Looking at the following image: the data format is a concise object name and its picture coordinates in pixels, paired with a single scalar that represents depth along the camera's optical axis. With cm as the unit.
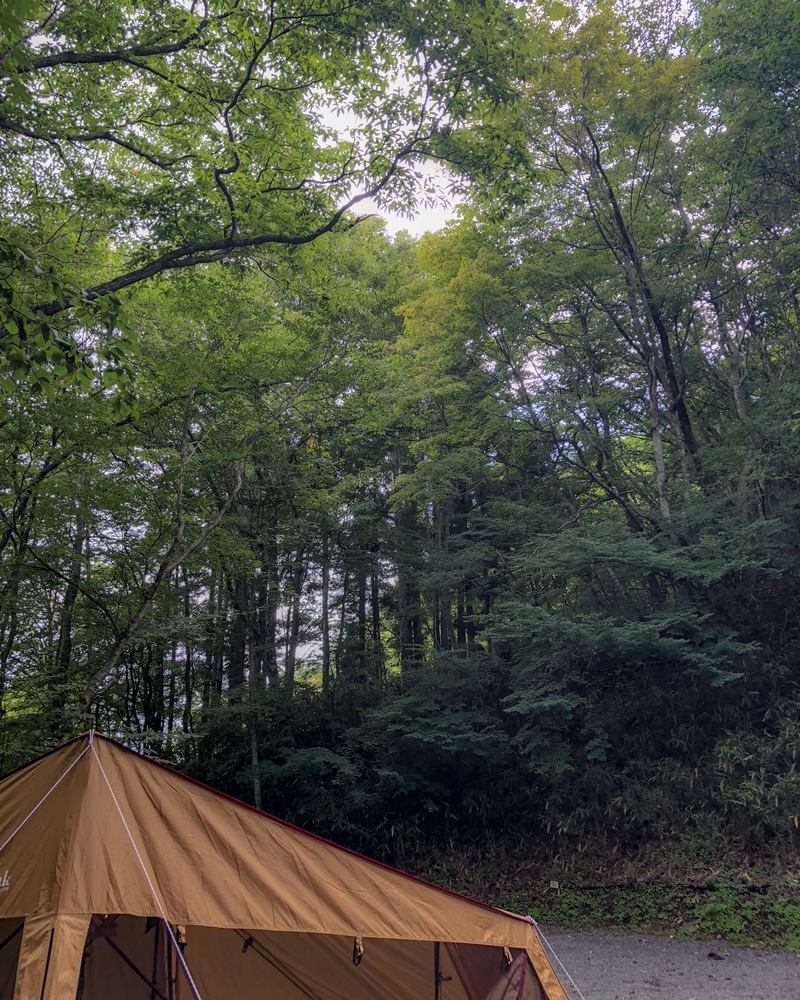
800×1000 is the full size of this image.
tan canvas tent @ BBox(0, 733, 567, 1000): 297
